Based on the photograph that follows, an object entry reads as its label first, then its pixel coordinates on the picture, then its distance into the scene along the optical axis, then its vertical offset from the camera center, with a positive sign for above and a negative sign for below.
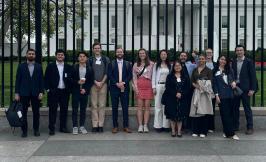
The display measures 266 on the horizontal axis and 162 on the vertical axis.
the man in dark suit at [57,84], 10.27 -0.22
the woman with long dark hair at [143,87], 10.55 -0.29
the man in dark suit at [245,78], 10.30 -0.09
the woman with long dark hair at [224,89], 10.05 -0.32
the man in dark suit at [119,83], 10.54 -0.22
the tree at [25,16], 14.37 +1.93
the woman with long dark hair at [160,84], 10.47 -0.23
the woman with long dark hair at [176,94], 10.12 -0.43
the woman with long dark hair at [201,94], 10.01 -0.42
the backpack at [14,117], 9.86 -0.88
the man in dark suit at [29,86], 10.07 -0.26
